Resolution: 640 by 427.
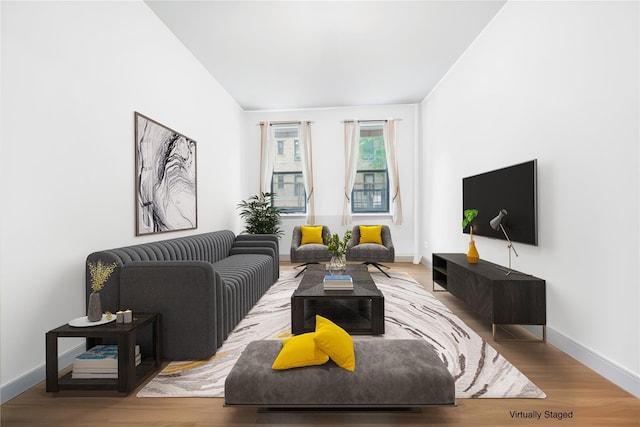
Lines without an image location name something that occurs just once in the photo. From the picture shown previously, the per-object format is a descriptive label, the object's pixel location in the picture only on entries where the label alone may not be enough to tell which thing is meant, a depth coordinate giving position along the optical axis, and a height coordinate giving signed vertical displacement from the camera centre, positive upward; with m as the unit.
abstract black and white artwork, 3.25 +0.40
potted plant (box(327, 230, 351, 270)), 3.68 -0.47
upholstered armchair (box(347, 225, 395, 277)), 5.45 -0.59
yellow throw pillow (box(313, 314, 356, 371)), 1.76 -0.76
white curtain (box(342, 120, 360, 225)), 6.76 +1.25
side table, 1.98 -0.92
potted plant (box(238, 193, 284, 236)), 6.23 -0.10
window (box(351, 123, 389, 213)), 6.89 +0.80
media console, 2.68 -0.75
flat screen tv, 2.84 +0.12
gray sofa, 2.38 -0.63
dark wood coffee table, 2.88 -1.00
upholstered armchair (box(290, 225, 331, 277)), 5.49 -0.59
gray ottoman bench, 1.68 -0.93
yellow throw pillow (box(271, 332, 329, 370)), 1.75 -0.80
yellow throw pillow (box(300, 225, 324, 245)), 5.88 -0.42
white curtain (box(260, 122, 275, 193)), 6.88 +1.24
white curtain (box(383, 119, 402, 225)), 6.68 +0.99
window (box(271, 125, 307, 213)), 7.02 +0.86
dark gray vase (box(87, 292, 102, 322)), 2.10 -0.63
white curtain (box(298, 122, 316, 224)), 6.82 +1.14
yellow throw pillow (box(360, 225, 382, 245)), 5.84 -0.40
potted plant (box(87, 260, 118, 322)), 2.10 -0.48
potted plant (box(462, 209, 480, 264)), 3.62 -0.20
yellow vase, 3.61 -0.49
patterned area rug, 2.03 -1.12
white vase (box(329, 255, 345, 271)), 3.66 -0.60
